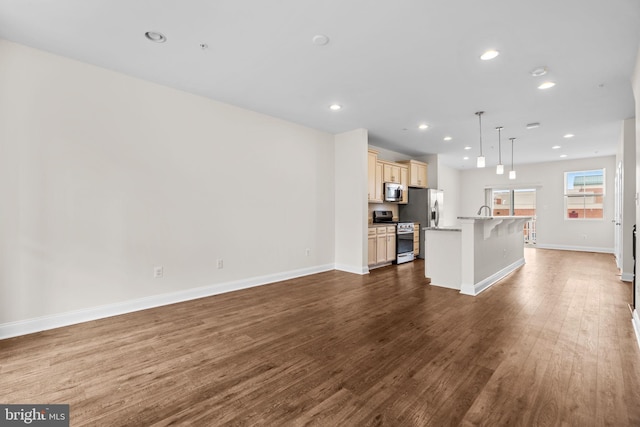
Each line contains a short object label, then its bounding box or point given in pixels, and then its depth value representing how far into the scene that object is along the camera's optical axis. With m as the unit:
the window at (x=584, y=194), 8.64
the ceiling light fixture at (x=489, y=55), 2.94
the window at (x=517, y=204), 9.94
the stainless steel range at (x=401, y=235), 6.79
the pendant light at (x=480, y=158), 4.78
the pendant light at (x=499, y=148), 5.20
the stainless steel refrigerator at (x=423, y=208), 7.43
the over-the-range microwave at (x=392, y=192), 6.73
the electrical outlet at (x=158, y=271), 3.75
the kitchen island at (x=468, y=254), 4.33
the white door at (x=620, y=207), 5.63
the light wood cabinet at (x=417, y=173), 7.50
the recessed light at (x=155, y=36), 2.71
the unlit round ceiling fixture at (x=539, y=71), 3.29
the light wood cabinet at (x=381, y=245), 6.08
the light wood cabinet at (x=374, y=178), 6.21
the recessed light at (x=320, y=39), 2.72
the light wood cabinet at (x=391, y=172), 6.74
